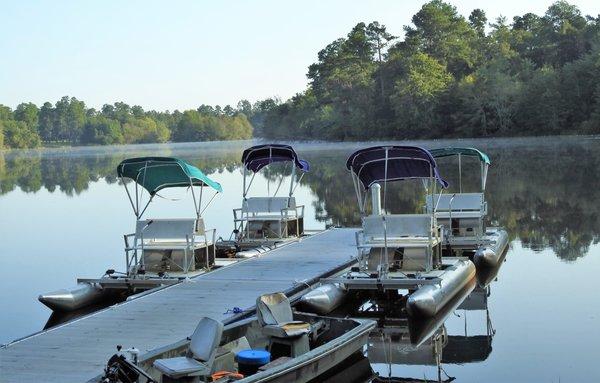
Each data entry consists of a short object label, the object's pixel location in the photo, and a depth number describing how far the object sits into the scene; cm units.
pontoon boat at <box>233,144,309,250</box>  2077
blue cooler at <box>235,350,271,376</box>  964
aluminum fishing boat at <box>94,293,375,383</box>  877
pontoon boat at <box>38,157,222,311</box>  1534
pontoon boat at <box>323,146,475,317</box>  1434
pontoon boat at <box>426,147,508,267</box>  1945
